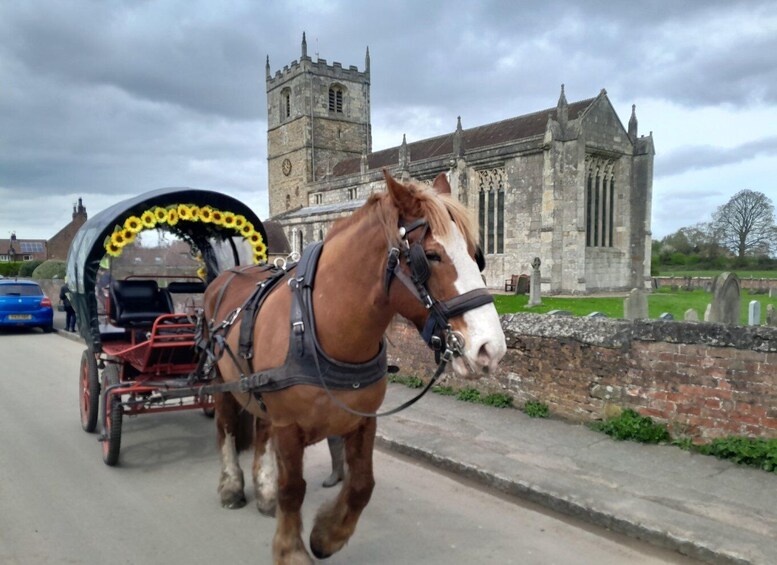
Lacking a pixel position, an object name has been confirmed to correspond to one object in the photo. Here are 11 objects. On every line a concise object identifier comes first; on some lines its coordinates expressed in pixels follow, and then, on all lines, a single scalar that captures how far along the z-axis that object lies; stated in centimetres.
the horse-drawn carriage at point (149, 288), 492
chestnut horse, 227
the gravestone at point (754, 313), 866
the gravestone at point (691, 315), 863
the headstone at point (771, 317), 977
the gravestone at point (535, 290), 2095
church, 2867
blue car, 1570
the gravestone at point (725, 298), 792
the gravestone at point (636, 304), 871
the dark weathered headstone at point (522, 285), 2717
